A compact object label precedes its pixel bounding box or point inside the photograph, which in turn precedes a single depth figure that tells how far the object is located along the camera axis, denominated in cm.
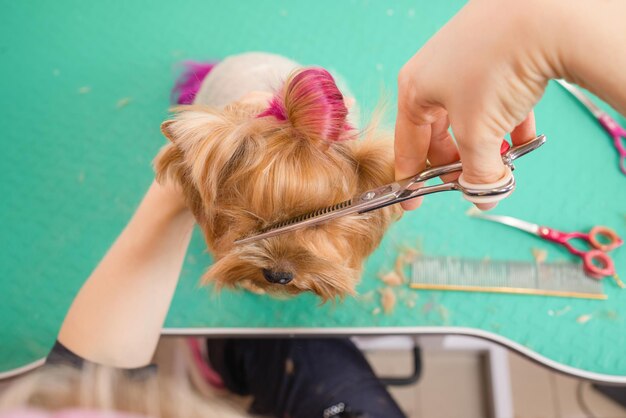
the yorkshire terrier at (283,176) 61
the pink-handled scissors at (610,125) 112
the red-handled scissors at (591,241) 103
